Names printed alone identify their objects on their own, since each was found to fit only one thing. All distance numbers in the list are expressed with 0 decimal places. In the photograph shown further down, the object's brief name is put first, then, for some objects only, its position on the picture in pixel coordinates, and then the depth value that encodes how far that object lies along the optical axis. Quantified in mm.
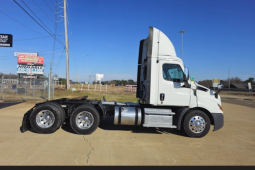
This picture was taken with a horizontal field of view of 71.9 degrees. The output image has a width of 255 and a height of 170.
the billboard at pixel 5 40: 15226
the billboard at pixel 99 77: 35400
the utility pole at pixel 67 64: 25892
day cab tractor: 5797
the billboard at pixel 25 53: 28756
